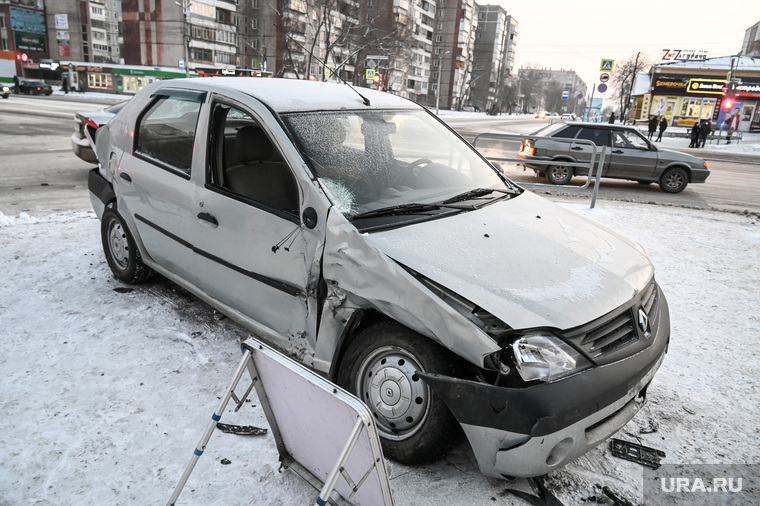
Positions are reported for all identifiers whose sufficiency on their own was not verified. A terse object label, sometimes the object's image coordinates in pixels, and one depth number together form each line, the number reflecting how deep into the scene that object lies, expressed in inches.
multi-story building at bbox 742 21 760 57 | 3186.3
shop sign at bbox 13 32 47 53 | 3161.9
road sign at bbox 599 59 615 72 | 1135.6
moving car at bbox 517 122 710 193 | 468.4
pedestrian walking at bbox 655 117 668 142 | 1217.8
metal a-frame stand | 71.6
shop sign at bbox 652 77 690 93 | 1892.6
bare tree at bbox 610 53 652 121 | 2987.2
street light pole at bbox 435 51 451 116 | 4089.6
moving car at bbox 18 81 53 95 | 1785.2
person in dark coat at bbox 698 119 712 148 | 1093.8
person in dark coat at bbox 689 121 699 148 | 1105.1
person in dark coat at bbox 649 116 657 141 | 1272.4
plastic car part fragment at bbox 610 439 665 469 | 109.4
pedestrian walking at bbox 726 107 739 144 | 1273.4
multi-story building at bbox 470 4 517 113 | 4379.9
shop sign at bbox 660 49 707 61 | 2106.3
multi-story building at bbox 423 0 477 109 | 3946.9
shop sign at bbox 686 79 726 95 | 1835.6
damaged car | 86.6
